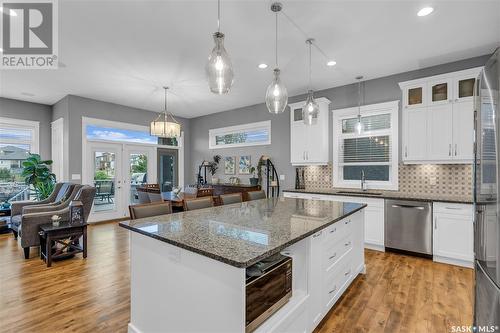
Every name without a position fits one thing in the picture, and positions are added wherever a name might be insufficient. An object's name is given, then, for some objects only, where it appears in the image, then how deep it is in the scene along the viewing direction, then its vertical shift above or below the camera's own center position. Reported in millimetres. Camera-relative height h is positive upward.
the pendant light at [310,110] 3158 +718
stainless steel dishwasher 3564 -928
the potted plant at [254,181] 6084 -384
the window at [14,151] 5690 +391
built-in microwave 1344 -742
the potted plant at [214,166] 7201 -3
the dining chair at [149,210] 2248 -422
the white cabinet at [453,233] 3277 -955
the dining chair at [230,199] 3256 -453
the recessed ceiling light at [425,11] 2544 +1627
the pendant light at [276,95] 2664 +781
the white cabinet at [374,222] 3939 -942
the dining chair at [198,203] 2723 -436
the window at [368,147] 4383 +337
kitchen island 1327 -662
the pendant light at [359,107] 4008 +1103
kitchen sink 4220 -495
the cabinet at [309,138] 4898 +555
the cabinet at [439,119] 3512 +702
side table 3405 -1057
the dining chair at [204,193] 4498 -500
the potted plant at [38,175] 5191 -173
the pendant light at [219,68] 2021 +823
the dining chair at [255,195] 3738 -467
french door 6049 -201
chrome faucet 4609 -344
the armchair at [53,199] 4691 -649
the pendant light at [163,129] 4941 +759
